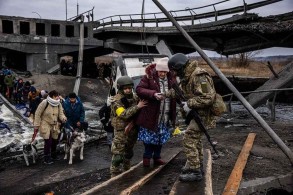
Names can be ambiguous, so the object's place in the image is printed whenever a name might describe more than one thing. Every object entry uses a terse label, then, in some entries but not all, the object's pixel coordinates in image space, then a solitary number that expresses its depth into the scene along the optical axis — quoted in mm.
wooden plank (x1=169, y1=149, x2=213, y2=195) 4109
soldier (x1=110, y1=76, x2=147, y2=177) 4941
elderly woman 4852
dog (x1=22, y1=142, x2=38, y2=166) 8102
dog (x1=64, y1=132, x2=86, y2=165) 8156
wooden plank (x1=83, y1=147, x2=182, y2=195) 4203
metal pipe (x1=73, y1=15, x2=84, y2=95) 19591
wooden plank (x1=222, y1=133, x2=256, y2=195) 4438
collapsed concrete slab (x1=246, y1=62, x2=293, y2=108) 12500
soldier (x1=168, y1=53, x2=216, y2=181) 4324
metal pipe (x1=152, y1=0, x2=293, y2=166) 4580
